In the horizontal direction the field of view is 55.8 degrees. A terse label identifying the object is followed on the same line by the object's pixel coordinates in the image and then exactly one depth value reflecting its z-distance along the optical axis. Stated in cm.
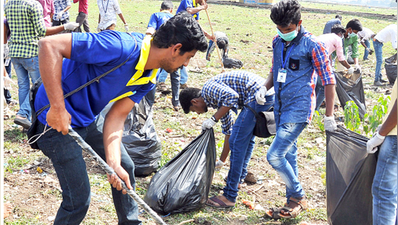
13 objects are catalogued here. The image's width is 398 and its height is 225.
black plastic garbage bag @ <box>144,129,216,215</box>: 319
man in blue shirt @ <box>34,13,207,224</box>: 191
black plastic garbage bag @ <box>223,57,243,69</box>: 865
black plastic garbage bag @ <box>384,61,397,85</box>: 778
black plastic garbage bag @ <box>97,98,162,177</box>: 372
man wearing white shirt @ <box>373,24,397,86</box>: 802
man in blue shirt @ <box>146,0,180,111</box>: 541
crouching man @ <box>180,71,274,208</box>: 330
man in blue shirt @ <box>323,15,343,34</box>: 765
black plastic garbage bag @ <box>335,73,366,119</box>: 588
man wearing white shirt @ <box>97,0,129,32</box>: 691
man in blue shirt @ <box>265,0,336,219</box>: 292
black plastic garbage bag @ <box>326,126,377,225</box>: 261
